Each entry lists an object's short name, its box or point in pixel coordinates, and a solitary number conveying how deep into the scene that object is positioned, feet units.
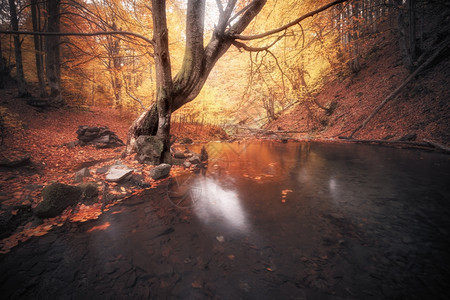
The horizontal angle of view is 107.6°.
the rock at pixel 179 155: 19.79
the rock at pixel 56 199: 8.07
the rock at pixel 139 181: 12.14
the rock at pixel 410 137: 22.74
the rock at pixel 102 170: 13.20
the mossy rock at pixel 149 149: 15.75
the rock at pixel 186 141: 35.58
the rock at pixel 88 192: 9.71
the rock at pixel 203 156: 20.59
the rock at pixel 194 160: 18.49
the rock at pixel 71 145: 21.65
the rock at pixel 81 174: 11.73
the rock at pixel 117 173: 11.59
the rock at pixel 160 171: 13.56
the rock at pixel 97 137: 23.41
